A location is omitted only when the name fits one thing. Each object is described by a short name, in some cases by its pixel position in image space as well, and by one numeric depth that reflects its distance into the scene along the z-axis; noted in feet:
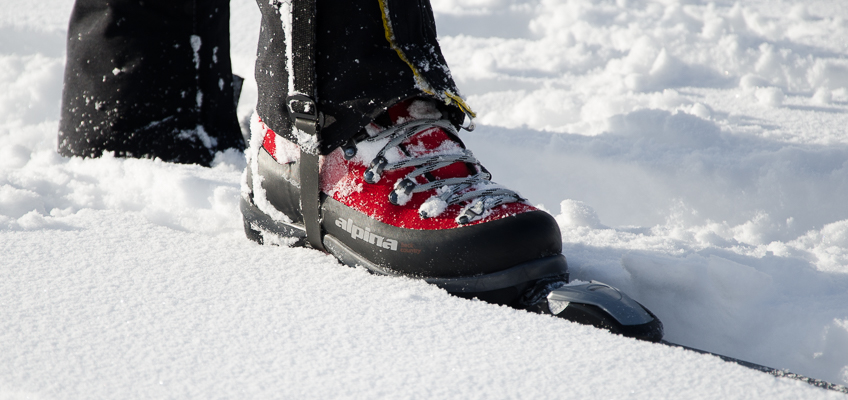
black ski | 11.46
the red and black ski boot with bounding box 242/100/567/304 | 11.94
